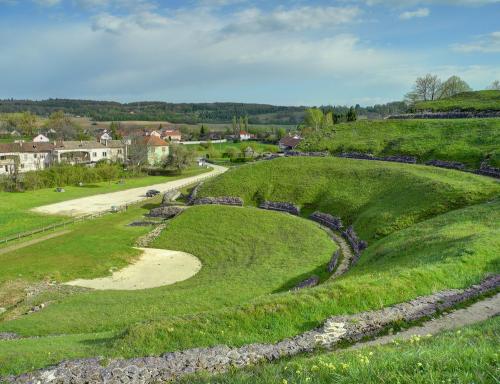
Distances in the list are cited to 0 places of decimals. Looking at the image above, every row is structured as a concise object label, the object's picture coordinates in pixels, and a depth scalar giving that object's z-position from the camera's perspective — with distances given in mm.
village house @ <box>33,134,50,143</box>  169000
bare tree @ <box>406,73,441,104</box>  134125
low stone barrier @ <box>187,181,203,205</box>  69950
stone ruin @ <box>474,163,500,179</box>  53078
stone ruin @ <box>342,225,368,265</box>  40103
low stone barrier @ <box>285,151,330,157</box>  82075
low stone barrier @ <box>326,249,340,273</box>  37050
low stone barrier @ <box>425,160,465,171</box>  60409
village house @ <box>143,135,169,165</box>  134950
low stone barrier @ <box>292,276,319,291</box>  33106
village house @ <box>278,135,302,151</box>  162750
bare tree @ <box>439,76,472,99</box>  136125
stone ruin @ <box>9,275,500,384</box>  15625
